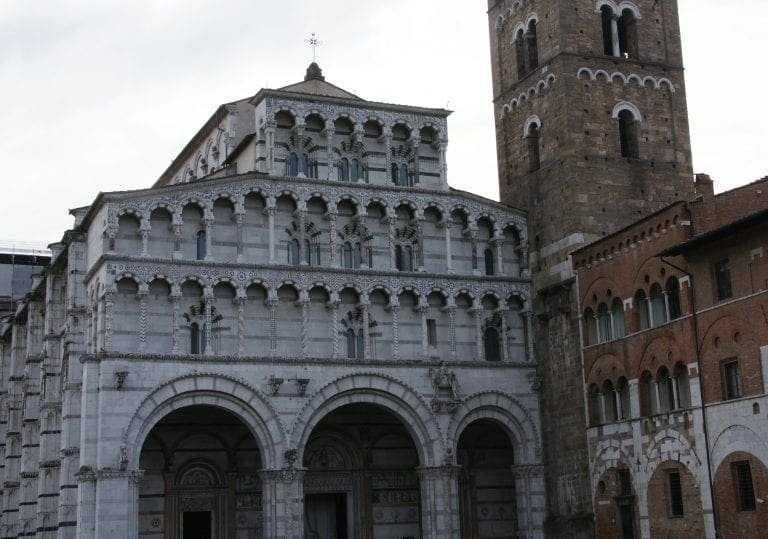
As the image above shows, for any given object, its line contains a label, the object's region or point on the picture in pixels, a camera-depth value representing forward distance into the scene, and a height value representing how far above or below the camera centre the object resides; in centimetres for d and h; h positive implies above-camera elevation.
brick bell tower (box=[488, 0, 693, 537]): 3538 +1221
